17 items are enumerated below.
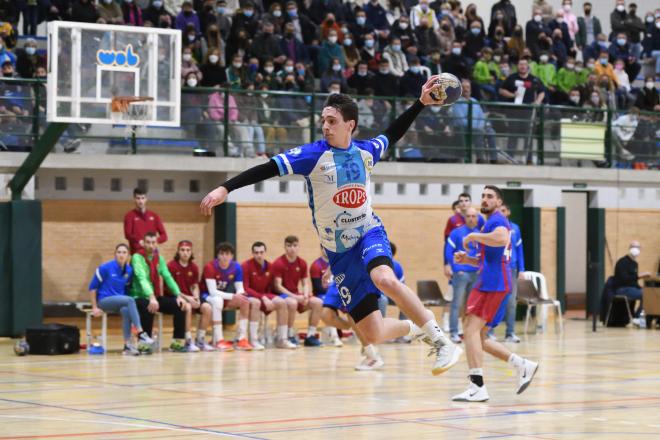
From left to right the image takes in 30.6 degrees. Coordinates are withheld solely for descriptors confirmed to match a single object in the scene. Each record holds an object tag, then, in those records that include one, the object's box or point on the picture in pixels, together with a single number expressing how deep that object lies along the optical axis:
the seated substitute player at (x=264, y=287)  18.91
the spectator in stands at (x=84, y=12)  22.58
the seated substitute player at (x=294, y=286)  19.30
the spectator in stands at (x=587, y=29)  31.97
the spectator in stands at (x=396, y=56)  26.05
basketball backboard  17.77
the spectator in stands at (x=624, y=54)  30.78
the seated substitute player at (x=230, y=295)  18.50
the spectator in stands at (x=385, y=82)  24.84
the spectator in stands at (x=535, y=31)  29.73
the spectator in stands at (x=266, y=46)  24.20
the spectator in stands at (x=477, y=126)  24.72
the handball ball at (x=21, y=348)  17.25
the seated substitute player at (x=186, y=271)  18.77
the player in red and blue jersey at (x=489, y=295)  11.78
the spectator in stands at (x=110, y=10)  23.22
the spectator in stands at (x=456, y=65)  26.56
